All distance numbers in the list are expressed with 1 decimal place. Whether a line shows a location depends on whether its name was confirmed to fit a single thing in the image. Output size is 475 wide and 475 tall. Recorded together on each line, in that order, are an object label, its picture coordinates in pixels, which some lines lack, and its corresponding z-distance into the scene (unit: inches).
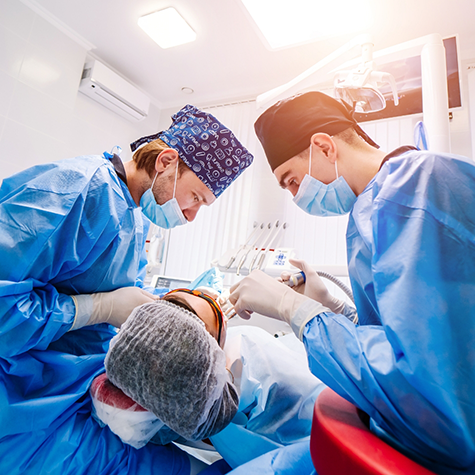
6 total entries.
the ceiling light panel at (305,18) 79.2
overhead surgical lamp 51.1
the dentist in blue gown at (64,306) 32.2
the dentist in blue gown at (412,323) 22.3
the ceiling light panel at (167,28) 94.5
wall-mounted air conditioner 110.8
